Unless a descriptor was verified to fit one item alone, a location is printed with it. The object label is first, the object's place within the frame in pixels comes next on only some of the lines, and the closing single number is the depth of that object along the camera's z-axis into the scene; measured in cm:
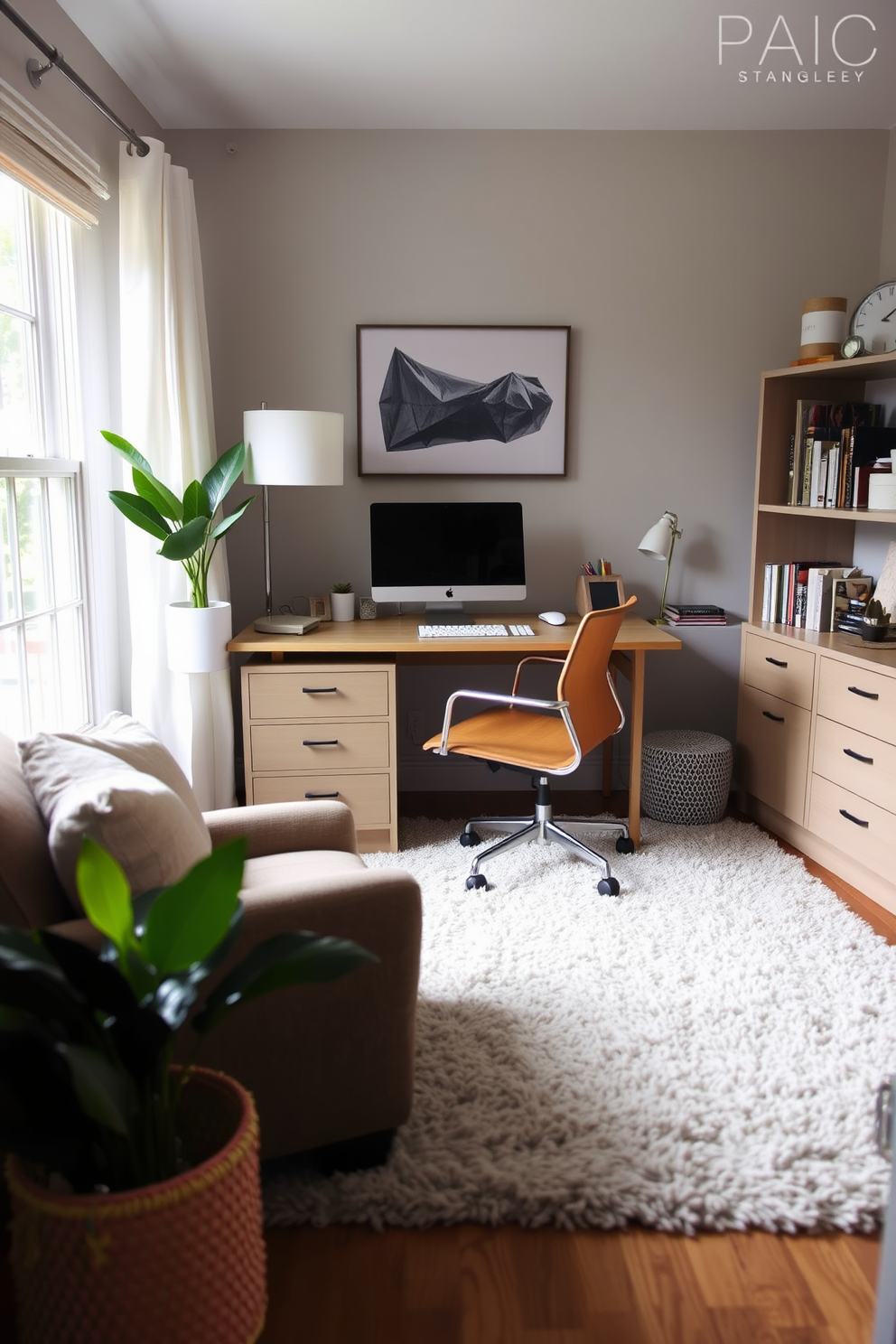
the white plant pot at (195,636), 304
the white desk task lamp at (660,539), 367
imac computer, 358
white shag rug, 171
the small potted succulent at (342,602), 364
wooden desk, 321
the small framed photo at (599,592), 373
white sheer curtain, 306
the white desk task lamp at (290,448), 324
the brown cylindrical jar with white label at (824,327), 339
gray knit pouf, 354
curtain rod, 224
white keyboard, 328
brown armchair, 160
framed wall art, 374
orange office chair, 288
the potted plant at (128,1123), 115
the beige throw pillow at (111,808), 147
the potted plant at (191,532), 284
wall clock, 340
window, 258
